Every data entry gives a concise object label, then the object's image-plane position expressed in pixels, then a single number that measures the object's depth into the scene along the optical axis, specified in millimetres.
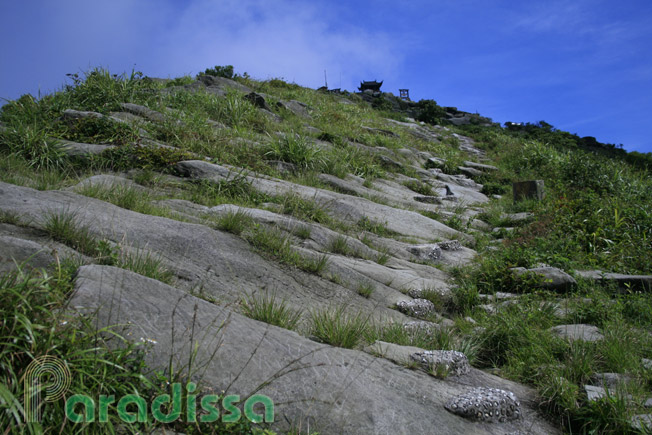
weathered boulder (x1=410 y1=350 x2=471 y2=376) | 3389
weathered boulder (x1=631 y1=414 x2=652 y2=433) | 2656
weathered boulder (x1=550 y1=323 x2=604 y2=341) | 4092
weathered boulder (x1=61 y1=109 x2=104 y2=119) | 9216
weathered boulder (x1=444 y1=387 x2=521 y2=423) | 2896
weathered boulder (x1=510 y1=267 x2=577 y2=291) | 5879
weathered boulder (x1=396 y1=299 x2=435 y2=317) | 5035
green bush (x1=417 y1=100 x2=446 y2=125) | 29305
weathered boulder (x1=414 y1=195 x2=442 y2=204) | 11620
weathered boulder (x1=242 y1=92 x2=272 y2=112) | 15314
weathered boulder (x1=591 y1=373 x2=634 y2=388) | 3286
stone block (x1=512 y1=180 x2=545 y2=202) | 11422
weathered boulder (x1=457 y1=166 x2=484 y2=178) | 16594
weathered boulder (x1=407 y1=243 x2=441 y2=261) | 7250
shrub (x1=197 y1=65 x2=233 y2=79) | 22188
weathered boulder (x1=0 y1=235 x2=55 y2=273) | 3074
